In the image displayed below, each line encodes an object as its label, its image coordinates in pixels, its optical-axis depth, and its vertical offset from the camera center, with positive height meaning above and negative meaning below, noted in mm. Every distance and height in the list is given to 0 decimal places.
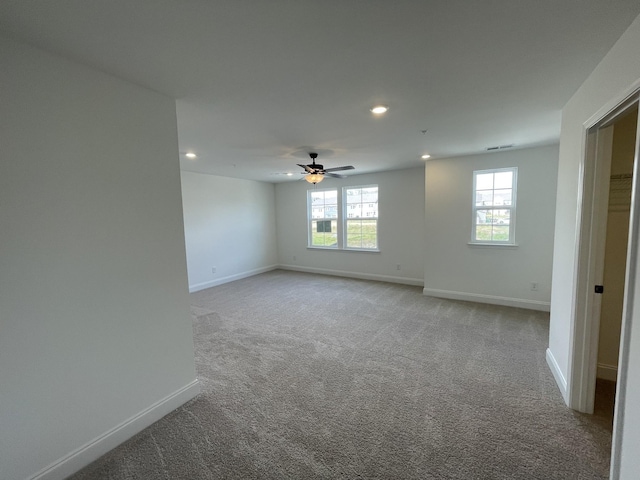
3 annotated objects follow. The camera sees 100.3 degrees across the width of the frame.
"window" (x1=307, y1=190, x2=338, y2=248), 6785 +34
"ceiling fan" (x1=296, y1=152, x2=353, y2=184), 3851 +689
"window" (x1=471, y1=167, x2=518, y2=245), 4301 +164
